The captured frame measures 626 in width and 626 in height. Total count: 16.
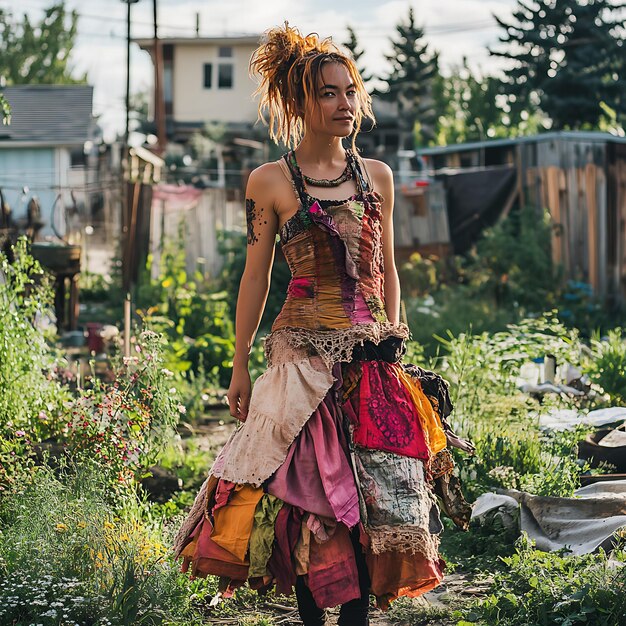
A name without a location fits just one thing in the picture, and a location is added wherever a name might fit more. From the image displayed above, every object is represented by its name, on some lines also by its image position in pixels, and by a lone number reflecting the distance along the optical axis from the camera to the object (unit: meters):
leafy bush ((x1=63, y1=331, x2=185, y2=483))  5.39
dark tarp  14.99
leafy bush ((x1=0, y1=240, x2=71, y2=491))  5.53
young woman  3.57
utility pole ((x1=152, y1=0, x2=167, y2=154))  28.66
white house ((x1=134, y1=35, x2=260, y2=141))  40.56
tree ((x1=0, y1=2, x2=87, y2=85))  33.56
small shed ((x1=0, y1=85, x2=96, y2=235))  26.86
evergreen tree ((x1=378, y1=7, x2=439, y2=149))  41.62
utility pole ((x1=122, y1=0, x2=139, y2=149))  18.75
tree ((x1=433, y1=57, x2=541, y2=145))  31.34
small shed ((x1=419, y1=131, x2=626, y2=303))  13.84
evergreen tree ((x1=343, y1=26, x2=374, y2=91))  39.15
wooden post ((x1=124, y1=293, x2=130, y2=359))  7.82
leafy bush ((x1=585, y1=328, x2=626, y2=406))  7.57
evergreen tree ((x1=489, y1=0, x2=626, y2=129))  31.02
